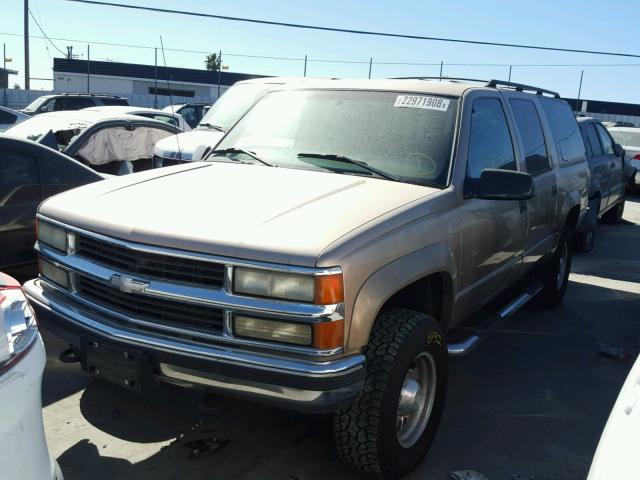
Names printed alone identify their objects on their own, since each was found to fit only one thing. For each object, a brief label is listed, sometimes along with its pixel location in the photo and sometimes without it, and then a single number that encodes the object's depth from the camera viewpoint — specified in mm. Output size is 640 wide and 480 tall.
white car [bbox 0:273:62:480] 1774
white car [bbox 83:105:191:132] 11938
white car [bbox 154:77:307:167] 8320
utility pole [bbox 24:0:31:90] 25688
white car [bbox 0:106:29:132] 14359
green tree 71419
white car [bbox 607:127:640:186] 15812
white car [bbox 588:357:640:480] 1756
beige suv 2623
